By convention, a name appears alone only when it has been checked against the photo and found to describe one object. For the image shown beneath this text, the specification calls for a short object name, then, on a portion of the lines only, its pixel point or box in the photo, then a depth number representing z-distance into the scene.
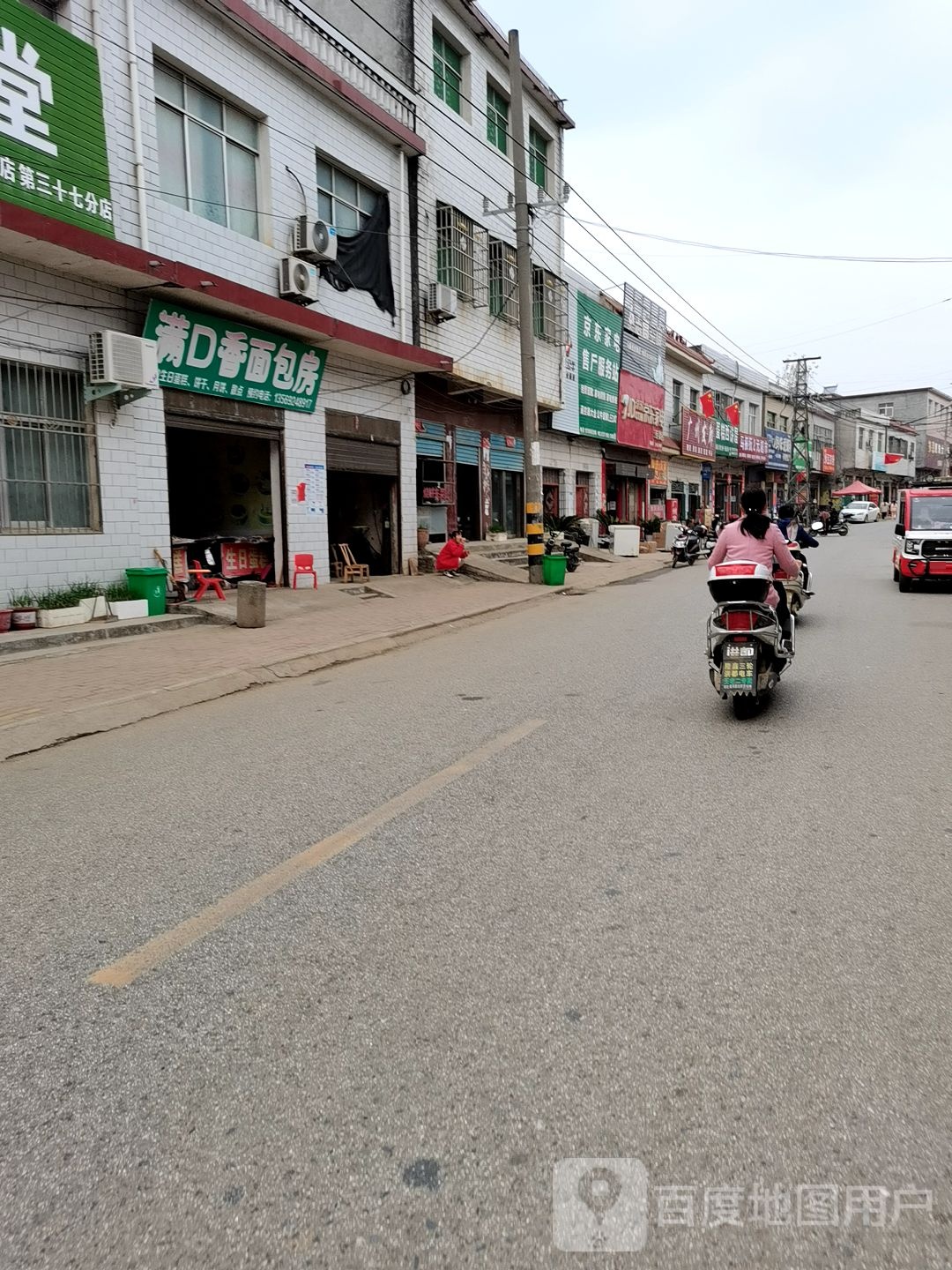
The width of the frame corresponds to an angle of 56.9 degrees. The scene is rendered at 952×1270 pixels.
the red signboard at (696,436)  37.56
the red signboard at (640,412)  30.73
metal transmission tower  56.22
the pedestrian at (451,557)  18.98
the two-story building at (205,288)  10.75
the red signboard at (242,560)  15.34
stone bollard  11.72
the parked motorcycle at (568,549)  22.12
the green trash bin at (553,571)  18.89
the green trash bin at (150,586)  11.88
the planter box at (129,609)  11.50
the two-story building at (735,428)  43.31
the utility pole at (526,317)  17.67
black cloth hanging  16.34
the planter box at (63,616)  10.69
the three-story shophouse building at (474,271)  19.62
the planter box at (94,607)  11.17
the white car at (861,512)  57.75
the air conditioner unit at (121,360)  11.29
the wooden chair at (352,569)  17.25
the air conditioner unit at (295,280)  14.53
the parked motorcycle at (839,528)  41.57
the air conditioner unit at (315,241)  14.89
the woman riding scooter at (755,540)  6.98
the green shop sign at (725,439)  42.34
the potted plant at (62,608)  10.71
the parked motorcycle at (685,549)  26.09
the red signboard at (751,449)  45.90
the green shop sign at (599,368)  27.47
